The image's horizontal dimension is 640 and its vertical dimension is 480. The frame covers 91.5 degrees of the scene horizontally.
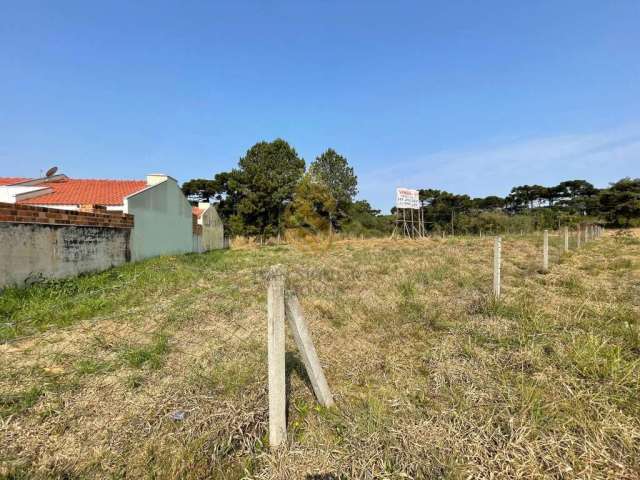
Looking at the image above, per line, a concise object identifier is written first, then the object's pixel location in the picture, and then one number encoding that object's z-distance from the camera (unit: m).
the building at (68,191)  12.73
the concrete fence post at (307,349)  1.89
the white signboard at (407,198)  19.34
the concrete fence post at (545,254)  6.56
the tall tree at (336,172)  35.97
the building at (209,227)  21.36
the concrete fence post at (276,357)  1.69
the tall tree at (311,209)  21.02
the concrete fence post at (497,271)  4.20
